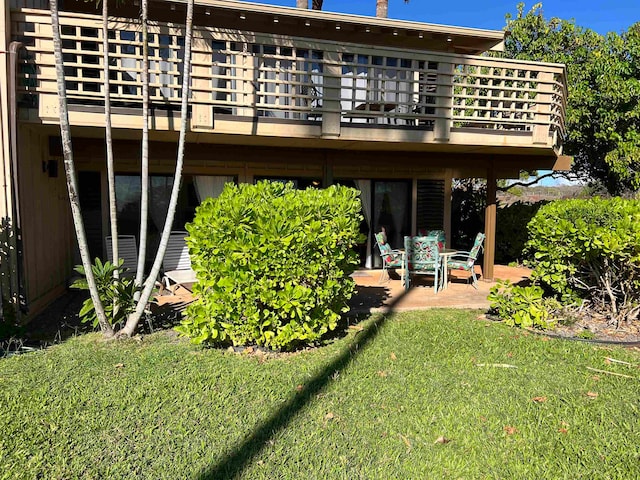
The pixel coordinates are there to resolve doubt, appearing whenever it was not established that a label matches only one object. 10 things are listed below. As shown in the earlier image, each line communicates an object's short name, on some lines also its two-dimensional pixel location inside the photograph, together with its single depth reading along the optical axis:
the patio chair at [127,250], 8.35
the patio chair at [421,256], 8.18
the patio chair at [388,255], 8.60
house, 6.18
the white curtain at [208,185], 9.37
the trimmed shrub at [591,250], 5.31
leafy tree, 13.06
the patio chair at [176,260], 8.26
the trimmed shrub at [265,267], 4.62
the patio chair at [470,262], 8.20
